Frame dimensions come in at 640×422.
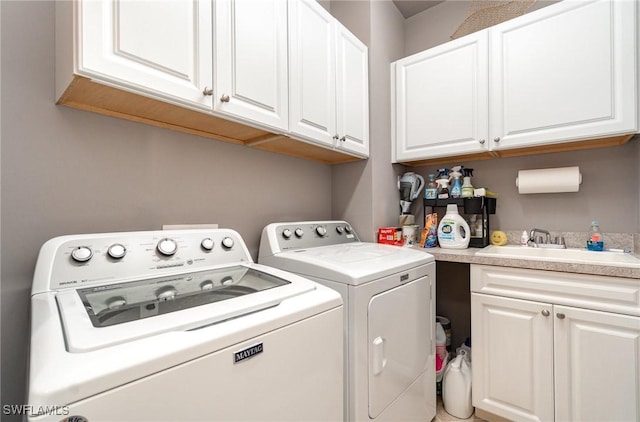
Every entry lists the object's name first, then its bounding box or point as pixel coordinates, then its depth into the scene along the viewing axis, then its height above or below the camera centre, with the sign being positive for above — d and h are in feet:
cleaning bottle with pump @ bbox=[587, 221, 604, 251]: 5.77 -0.62
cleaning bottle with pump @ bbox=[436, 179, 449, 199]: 6.90 +0.50
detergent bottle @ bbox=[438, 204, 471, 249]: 6.39 -0.50
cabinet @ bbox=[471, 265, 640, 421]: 4.35 -2.31
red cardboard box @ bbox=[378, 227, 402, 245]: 6.71 -0.62
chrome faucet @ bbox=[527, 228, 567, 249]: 6.26 -0.72
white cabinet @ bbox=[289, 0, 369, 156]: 5.00 +2.51
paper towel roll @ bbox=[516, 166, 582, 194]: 5.88 +0.59
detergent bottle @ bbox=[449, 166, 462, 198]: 6.71 +0.58
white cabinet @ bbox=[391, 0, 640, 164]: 5.08 +2.49
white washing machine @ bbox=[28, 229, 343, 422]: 1.76 -0.93
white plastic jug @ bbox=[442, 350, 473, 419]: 5.81 -3.65
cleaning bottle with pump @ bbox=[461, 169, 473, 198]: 6.59 +0.55
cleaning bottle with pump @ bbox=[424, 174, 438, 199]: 7.02 +0.41
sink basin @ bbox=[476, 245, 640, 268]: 4.55 -0.87
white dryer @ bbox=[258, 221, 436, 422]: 3.80 -1.52
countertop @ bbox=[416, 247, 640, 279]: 4.32 -0.93
